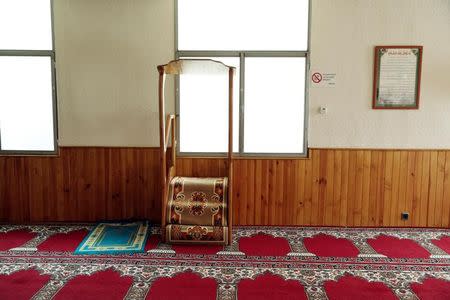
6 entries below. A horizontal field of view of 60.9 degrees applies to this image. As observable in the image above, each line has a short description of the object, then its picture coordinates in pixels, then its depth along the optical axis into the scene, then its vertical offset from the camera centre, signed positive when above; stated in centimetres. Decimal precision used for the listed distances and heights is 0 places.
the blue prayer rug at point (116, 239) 388 -128
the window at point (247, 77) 454 +54
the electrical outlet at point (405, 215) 465 -110
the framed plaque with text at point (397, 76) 448 +56
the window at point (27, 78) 461 +52
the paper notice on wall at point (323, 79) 454 +52
